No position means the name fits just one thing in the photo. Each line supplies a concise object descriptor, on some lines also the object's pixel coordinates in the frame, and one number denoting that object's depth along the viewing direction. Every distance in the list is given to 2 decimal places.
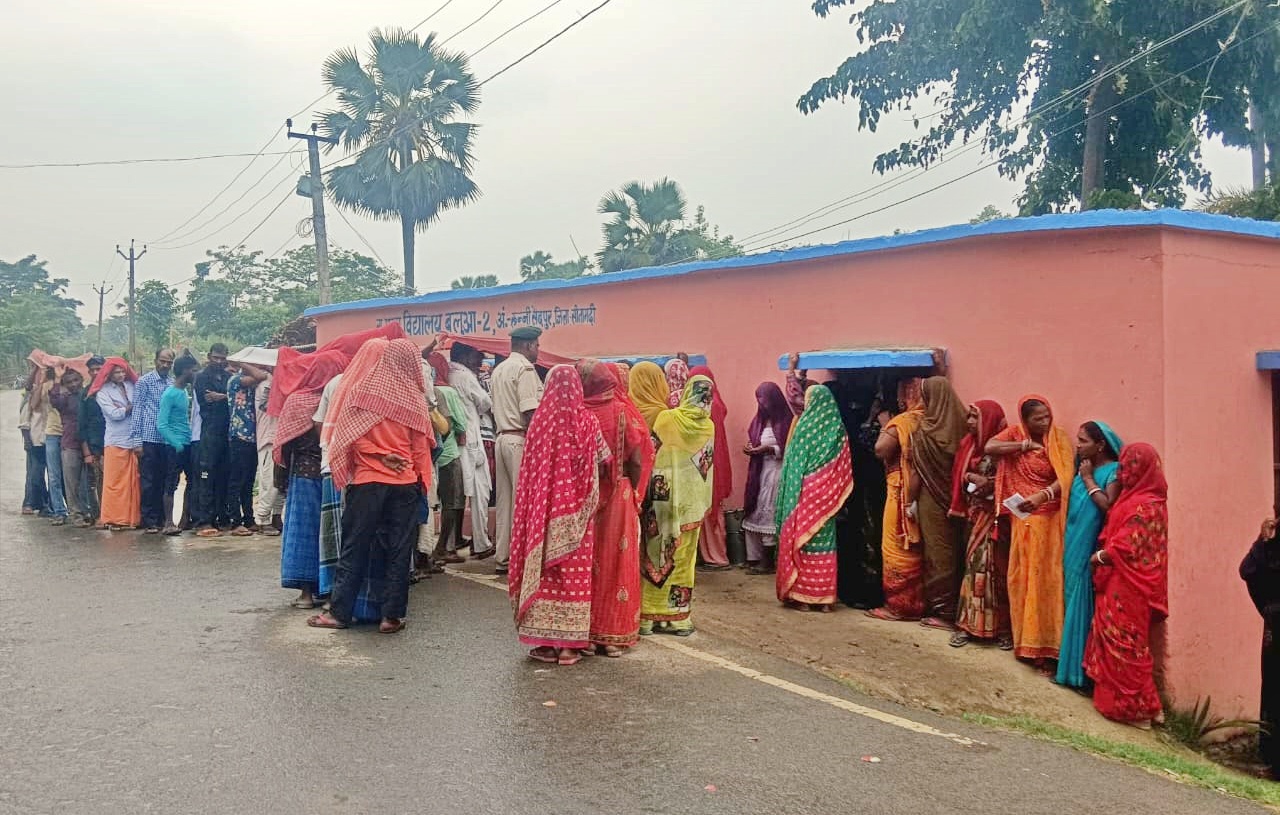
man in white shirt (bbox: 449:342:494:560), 8.13
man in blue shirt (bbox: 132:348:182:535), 9.90
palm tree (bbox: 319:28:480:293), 24.62
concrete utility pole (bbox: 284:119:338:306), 19.91
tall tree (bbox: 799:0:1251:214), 12.68
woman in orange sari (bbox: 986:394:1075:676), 5.70
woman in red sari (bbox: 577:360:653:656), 5.39
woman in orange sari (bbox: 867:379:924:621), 6.44
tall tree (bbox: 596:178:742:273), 26.38
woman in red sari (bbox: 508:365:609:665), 5.14
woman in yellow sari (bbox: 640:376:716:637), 5.89
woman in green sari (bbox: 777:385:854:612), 6.73
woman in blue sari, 5.51
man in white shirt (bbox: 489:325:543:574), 7.30
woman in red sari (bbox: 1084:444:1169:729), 5.23
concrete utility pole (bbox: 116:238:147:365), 37.78
